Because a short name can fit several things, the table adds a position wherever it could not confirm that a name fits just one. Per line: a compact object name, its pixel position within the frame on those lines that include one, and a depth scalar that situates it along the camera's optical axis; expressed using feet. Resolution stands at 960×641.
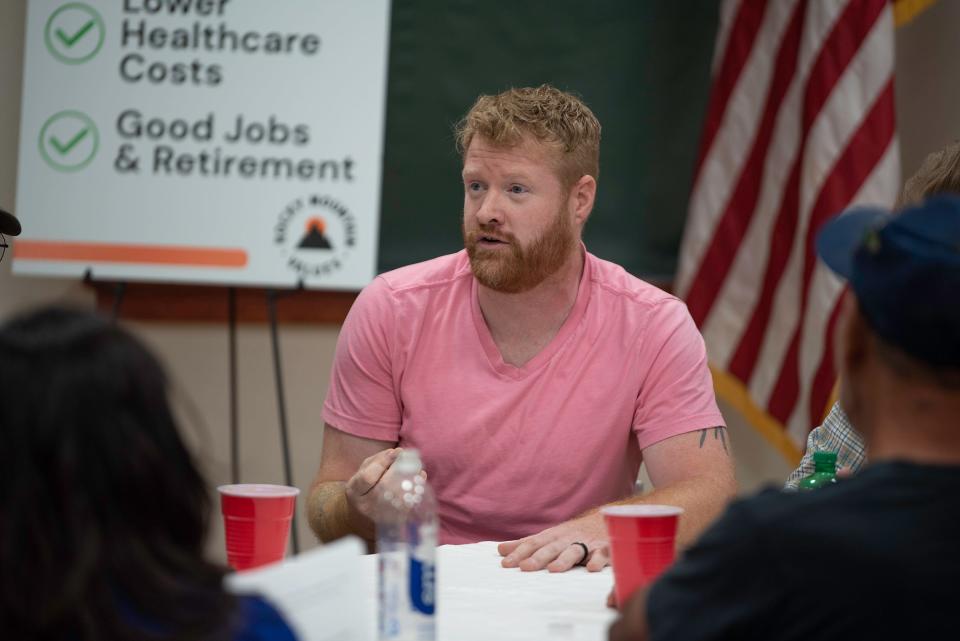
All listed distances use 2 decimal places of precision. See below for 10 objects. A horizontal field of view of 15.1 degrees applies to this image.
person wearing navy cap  12.52
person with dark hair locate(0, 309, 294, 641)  11.98
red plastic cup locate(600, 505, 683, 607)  13.87
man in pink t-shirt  16.36
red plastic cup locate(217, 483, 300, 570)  14.07
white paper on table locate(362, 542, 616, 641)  13.77
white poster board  19.58
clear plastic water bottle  13.44
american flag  19.93
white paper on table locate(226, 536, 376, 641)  12.51
